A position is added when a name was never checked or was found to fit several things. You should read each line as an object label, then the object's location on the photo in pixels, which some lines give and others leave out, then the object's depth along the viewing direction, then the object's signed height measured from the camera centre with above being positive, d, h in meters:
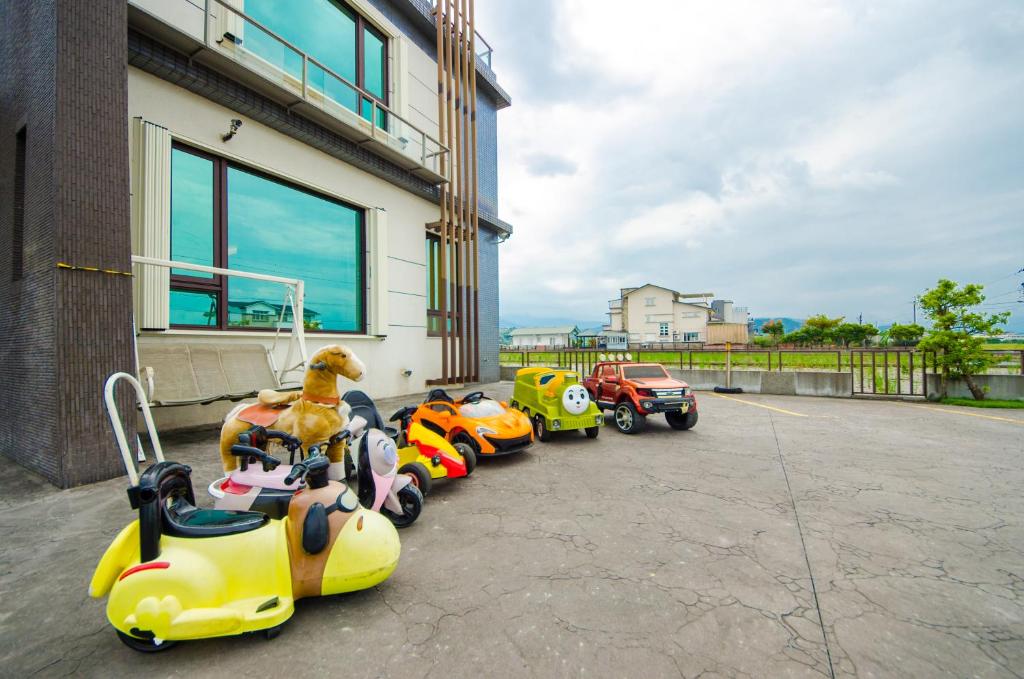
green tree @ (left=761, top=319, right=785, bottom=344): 52.81 +1.44
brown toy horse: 3.63 -0.57
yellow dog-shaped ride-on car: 1.99 -1.08
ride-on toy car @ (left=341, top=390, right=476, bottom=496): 4.04 -1.15
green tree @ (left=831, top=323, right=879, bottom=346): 42.22 +0.64
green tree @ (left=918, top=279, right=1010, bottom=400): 10.71 +0.16
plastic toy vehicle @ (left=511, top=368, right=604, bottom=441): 6.59 -1.00
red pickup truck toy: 7.12 -0.92
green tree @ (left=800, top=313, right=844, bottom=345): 44.12 +1.13
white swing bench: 5.58 -0.33
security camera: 7.25 +3.63
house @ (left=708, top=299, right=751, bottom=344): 48.84 +1.98
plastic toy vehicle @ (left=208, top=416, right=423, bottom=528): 3.18 -1.07
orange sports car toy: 5.28 -1.00
